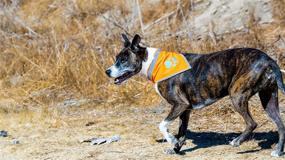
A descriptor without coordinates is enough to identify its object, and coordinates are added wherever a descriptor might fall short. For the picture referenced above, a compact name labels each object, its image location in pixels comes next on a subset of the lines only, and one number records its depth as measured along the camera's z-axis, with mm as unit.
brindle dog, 12093
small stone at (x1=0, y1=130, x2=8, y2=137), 15828
